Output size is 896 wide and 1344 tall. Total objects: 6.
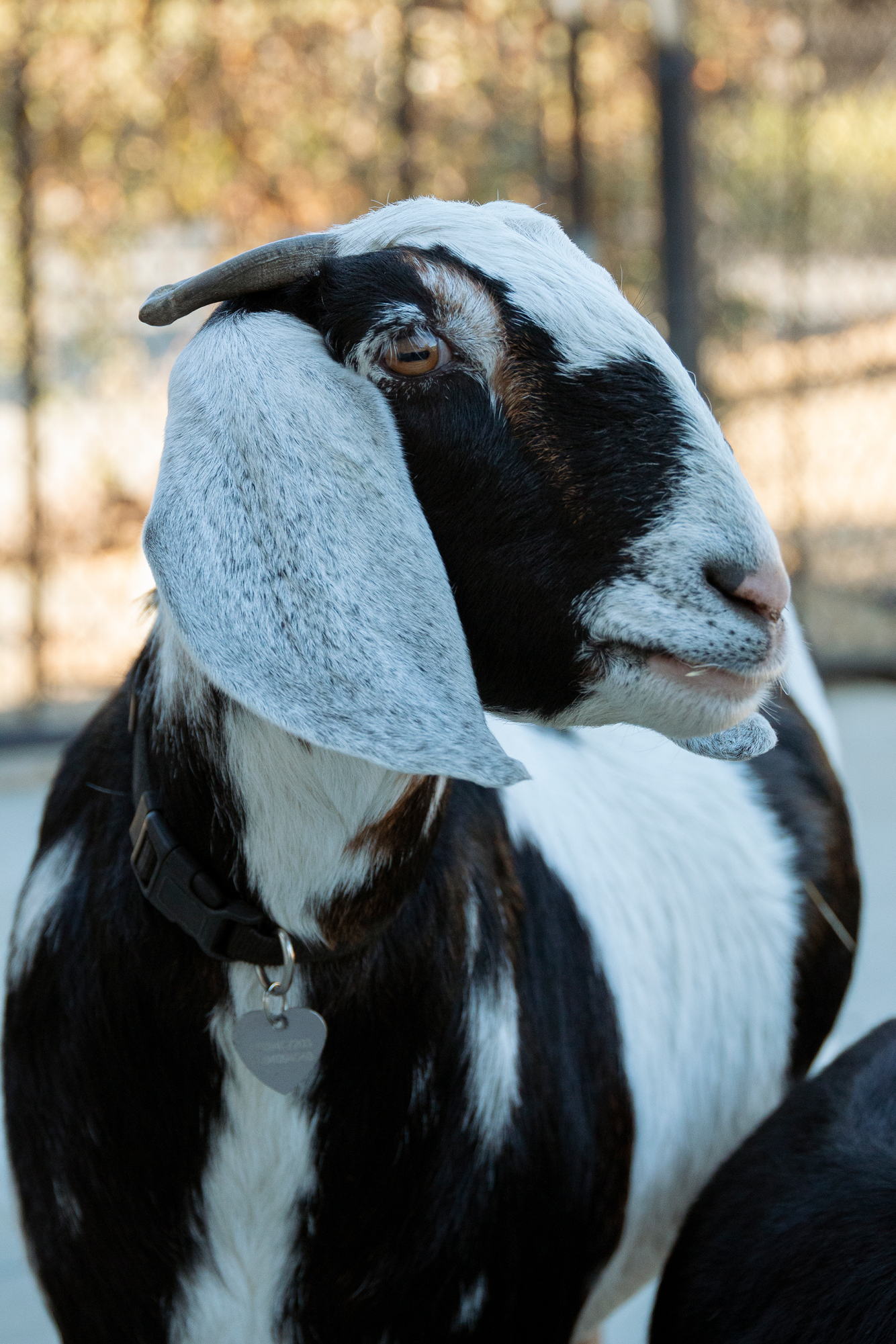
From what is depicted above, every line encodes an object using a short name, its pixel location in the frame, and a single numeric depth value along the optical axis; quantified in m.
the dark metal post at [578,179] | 5.36
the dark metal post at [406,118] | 5.20
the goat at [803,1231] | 1.58
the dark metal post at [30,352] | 4.86
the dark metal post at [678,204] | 5.36
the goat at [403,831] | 1.10
